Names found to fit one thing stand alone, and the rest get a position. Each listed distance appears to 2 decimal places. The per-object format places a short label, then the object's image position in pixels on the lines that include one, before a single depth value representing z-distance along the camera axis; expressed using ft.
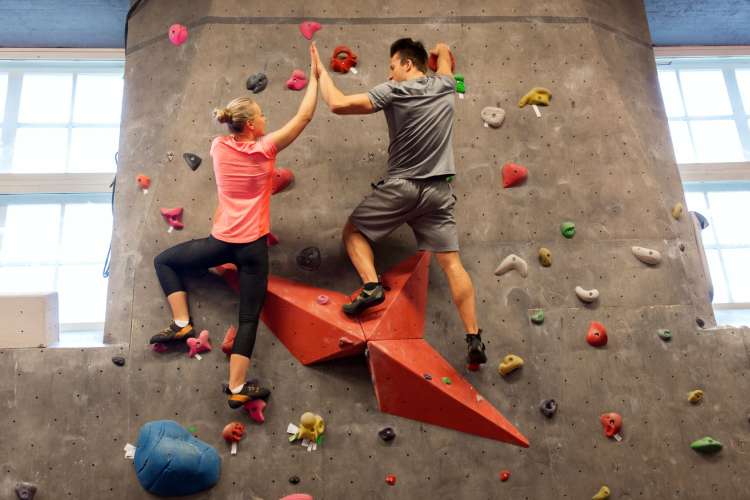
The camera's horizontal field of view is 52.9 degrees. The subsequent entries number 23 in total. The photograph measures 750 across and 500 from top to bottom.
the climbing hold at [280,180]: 11.51
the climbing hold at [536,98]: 12.28
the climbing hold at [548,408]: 10.69
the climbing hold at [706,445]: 10.61
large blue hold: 9.68
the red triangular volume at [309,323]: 10.32
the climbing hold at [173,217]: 11.29
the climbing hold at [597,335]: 11.05
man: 10.41
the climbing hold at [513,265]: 11.39
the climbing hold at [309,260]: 11.23
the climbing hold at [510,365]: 10.82
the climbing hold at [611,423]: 10.62
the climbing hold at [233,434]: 10.24
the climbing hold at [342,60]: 12.16
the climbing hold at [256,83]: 11.98
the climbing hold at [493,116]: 12.09
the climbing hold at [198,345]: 10.62
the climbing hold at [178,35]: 12.36
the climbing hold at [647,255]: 11.55
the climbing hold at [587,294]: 11.26
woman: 10.32
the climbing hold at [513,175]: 11.77
